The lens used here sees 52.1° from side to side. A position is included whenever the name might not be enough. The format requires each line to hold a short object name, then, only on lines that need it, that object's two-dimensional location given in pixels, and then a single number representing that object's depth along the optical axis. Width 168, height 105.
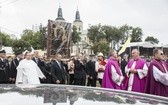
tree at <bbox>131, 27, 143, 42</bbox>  41.18
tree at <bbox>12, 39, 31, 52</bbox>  35.92
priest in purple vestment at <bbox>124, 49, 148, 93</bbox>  4.30
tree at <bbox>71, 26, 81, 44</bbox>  37.27
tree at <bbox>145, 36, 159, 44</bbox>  53.79
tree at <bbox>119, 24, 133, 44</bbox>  40.59
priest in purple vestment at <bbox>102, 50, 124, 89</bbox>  4.57
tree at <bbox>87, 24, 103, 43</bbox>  39.77
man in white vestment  4.55
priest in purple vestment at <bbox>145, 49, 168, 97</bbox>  3.63
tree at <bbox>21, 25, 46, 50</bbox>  34.83
